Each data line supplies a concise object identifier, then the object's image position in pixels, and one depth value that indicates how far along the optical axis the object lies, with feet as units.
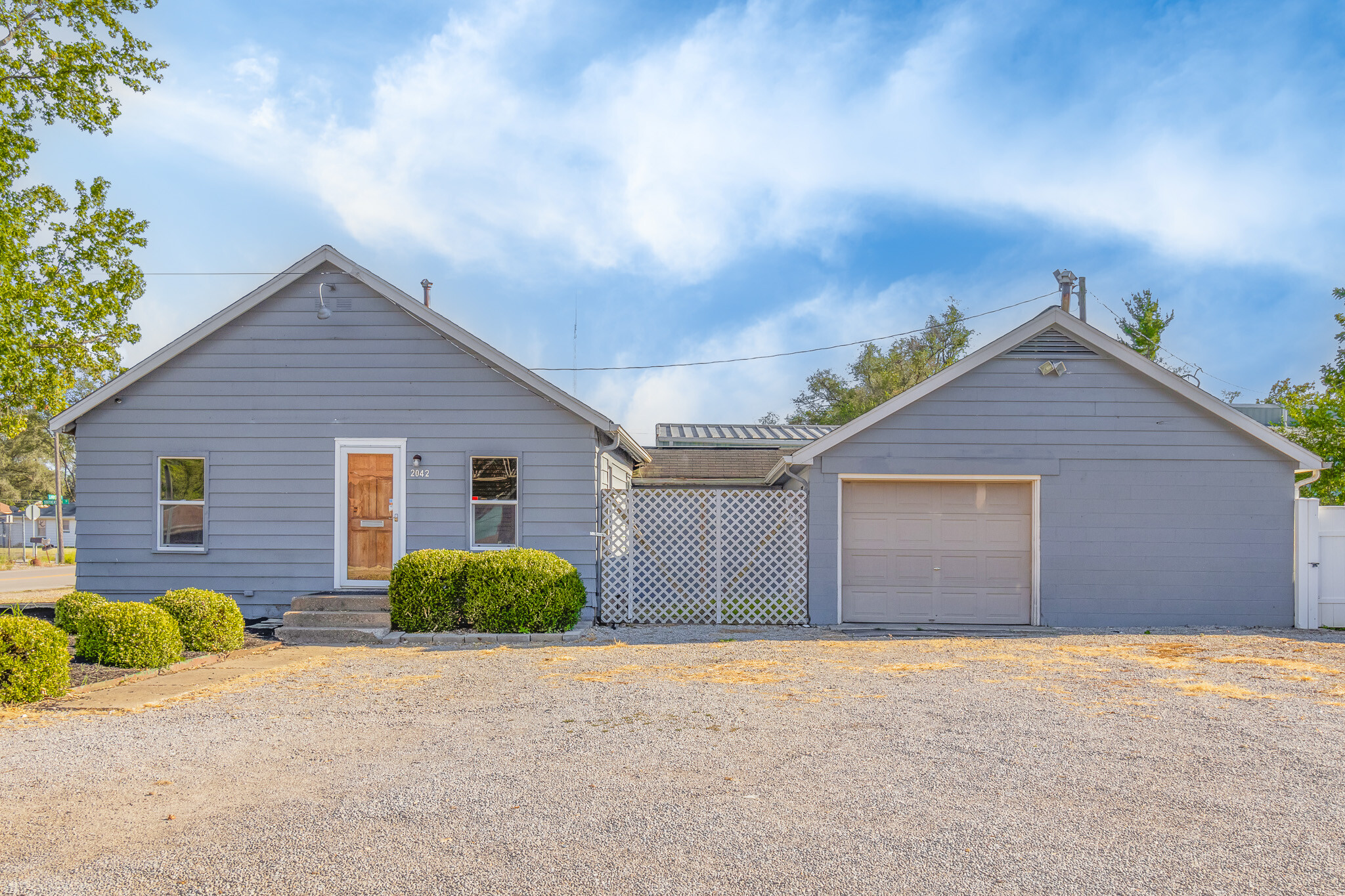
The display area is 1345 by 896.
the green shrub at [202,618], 30.91
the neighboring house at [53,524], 164.55
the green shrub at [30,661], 22.52
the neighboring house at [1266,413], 99.45
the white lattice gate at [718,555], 40.34
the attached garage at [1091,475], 40.22
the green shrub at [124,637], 27.30
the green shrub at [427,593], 35.88
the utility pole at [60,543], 110.73
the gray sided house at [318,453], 39.88
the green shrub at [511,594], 35.83
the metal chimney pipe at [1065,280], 44.80
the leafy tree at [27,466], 160.15
